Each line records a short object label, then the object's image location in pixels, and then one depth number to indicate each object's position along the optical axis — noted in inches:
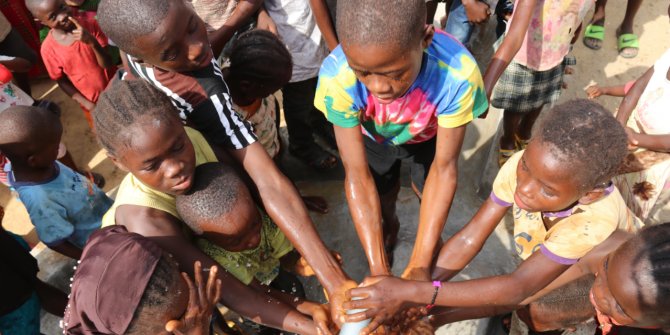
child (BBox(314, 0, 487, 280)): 61.3
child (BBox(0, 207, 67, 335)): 76.3
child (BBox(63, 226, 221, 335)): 55.1
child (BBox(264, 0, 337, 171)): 117.0
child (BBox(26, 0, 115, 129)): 122.4
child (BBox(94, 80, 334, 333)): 64.8
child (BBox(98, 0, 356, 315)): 71.4
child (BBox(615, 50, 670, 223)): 93.0
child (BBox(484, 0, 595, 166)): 97.0
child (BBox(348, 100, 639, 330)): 63.3
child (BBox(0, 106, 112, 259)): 90.7
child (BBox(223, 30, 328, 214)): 93.4
